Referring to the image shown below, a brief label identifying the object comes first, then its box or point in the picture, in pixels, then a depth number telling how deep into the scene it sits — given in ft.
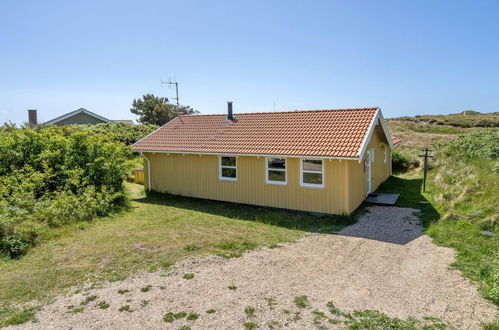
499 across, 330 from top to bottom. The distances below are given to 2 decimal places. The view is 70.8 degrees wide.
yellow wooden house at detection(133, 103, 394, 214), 44.09
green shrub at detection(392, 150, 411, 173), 79.87
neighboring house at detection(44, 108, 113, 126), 109.29
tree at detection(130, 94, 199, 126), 167.32
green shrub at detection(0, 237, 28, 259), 32.19
